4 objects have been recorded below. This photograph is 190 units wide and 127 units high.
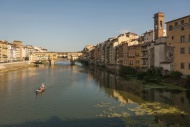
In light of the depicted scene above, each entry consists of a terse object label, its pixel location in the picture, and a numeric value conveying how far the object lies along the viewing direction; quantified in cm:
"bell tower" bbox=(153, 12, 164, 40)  7531
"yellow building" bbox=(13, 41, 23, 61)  19056
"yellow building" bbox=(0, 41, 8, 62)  14162
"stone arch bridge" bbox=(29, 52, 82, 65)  18855
